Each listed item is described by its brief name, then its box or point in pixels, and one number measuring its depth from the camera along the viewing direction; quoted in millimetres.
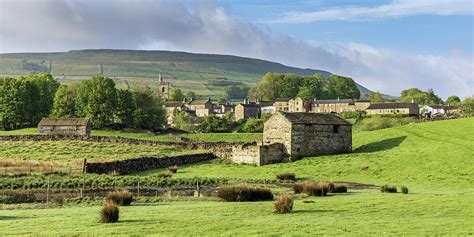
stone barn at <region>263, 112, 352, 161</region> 63166
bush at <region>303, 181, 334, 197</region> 34594
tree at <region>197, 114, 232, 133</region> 128125
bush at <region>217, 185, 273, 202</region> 32125
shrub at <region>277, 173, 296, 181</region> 48281
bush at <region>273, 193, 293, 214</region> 26078
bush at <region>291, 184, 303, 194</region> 36650
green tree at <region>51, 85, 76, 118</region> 121250
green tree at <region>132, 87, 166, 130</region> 116938
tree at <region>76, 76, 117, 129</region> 115000
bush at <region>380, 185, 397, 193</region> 36403
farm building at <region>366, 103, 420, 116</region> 170500
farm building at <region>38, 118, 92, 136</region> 102188
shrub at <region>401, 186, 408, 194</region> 35656
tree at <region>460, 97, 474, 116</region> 141975
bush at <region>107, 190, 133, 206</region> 31047
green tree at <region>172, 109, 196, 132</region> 138500
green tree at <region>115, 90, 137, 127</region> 115875
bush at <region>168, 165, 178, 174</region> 57788
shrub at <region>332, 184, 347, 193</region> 37156
